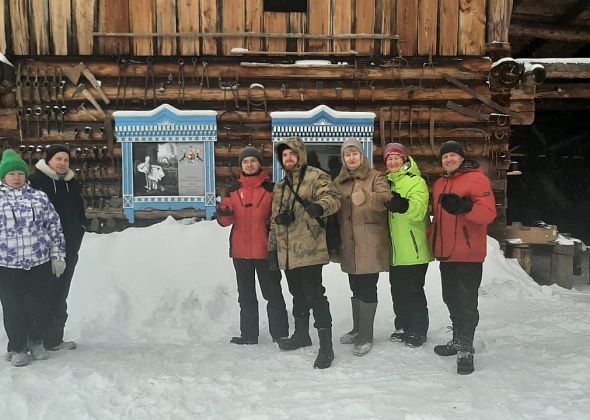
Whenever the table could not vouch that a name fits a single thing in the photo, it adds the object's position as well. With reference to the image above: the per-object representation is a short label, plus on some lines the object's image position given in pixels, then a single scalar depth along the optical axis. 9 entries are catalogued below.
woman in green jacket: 3.88
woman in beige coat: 3.97
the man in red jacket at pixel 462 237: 3.62
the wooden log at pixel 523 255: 7.12
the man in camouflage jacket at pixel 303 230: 3.88
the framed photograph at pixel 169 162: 6.62
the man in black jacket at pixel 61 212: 4.12
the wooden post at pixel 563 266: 7.26
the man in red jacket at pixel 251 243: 4.28
